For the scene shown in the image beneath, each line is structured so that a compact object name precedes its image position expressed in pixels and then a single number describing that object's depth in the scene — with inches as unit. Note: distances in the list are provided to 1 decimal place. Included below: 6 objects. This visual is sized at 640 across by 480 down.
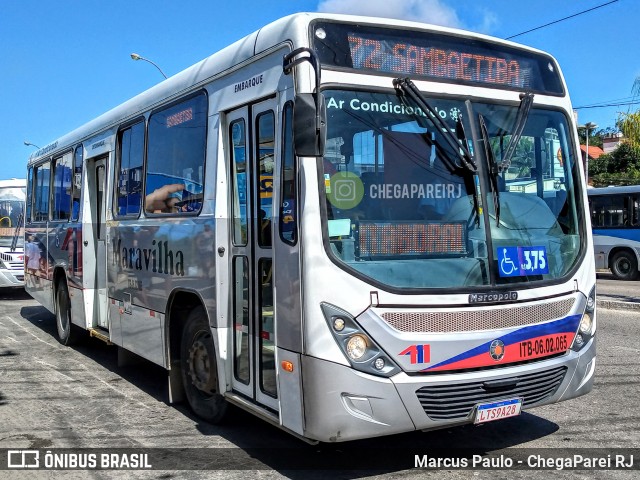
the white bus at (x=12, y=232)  639.1
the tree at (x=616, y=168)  1755.7
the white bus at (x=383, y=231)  172.2
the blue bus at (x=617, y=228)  866.1
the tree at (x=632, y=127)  816.3
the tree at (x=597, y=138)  2773.1
